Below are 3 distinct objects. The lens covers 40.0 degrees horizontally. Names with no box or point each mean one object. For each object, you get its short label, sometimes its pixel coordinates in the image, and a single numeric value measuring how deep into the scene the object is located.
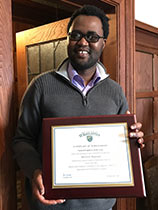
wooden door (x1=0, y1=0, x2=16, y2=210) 0.97
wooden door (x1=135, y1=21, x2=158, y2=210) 2.02
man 0.98
